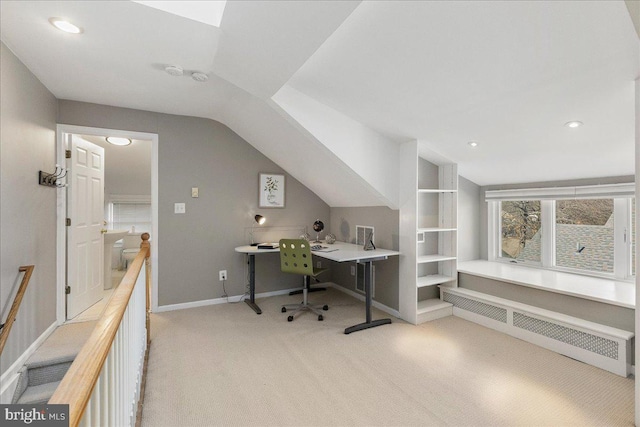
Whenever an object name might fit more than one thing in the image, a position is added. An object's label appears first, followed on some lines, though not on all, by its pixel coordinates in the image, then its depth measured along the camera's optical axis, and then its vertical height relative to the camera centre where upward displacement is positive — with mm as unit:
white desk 2998 -417
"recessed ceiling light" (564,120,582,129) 2175 +658
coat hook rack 2580 +331
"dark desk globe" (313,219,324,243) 4164 -149
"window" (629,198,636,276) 2750 -148
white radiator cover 2199 -958
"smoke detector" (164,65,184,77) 2281 +1096
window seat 2416 -619
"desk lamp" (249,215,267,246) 3901 -51
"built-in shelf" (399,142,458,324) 3125 -221
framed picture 4051 +332
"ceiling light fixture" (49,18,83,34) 1736 +1097
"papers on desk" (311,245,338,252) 3503 -397
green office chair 3145 -492
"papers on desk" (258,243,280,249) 3628 -371
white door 3104 -126
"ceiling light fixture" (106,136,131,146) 4045 +986
